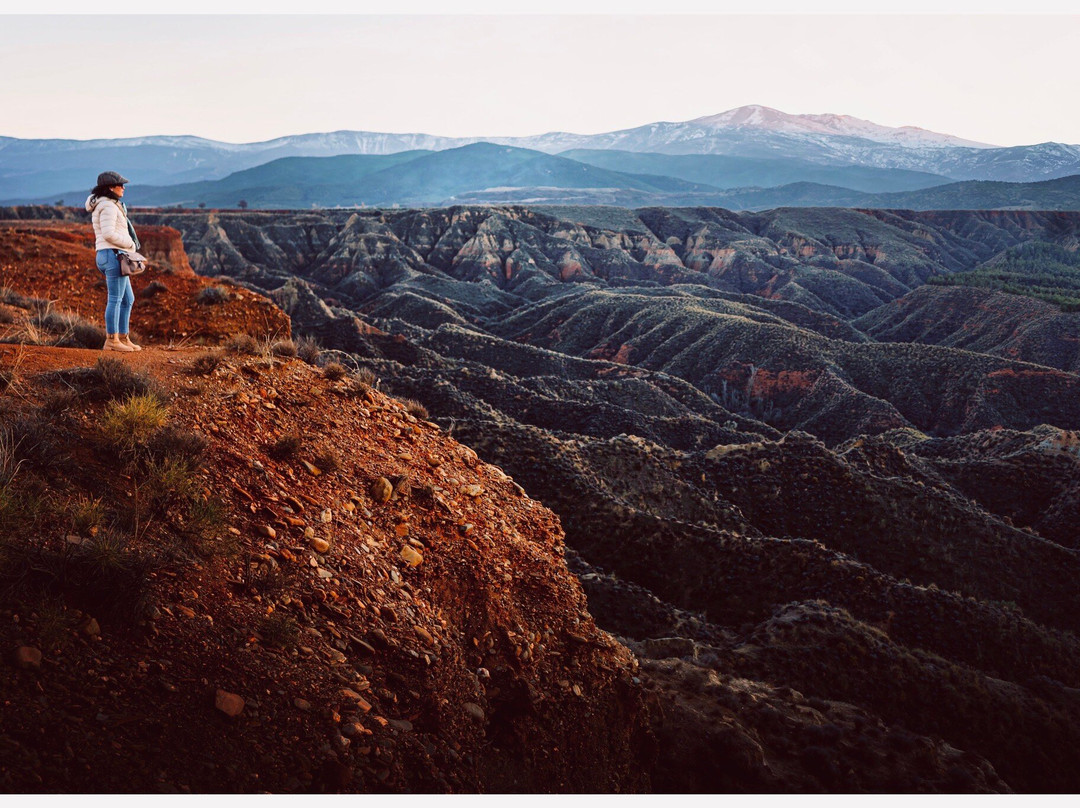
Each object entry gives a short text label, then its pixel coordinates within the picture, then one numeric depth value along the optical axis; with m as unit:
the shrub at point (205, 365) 7.14
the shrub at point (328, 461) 6.82
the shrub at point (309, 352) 10.60
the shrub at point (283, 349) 9.11
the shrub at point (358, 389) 8.68
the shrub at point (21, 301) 12.79
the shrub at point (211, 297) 12.67
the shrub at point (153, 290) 13.37
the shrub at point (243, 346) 8.54
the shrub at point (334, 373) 8.81
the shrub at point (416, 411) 9.84
